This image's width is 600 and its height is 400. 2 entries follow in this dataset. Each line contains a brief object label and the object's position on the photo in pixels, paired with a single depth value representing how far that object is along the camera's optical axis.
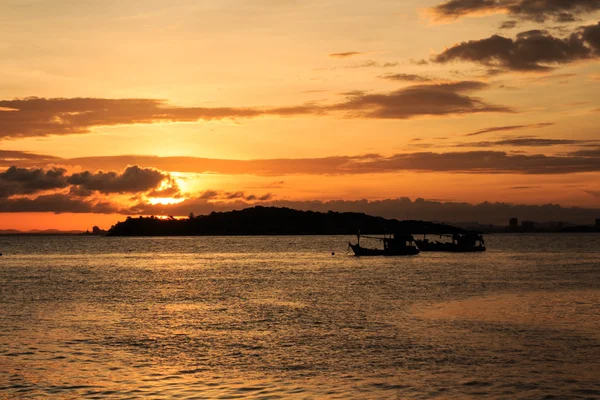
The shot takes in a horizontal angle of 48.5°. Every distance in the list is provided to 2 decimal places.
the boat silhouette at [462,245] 194.12
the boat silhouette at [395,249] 172.50
